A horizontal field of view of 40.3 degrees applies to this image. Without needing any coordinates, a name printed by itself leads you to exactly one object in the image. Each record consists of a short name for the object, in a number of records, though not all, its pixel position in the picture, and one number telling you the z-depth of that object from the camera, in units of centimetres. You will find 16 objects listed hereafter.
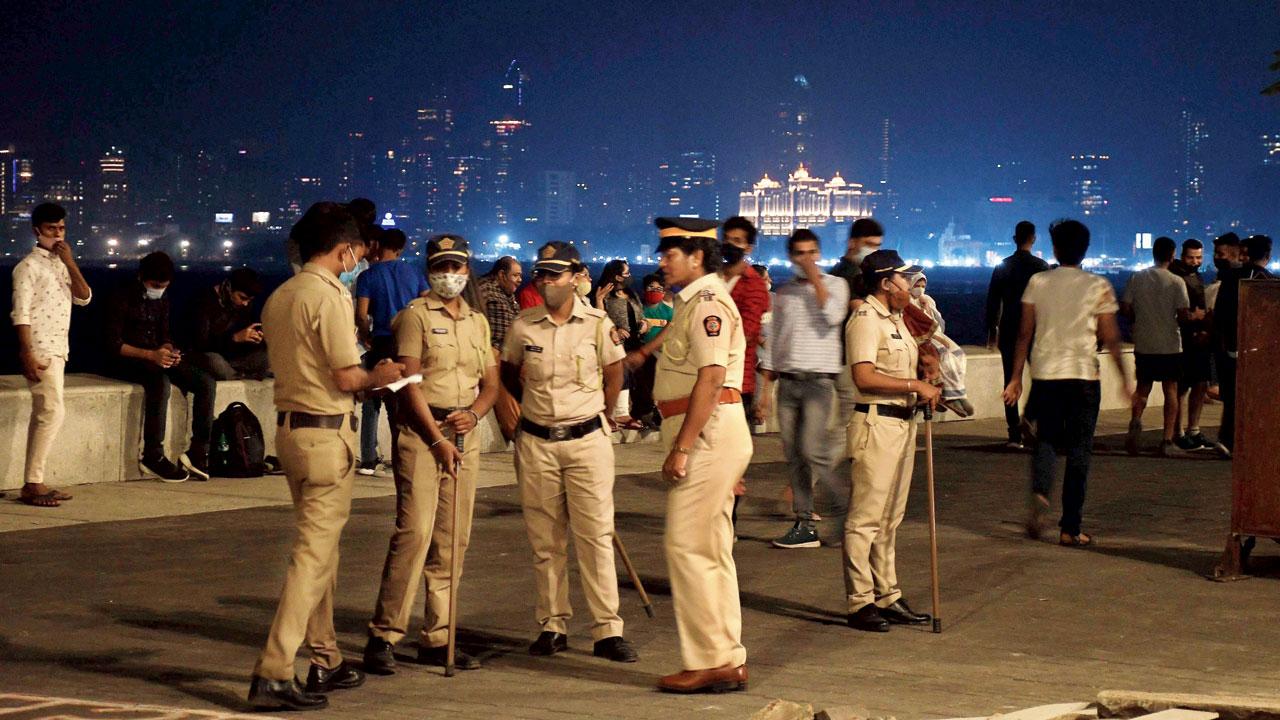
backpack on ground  1344
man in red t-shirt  1073
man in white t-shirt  1088
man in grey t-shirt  1605
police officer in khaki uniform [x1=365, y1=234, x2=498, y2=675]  753
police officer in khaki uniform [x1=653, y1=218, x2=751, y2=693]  715
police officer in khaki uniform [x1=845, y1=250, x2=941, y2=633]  856
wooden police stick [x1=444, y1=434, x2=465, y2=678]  737
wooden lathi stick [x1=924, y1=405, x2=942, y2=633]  830
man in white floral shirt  1190
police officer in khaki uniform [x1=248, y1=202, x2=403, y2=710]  670
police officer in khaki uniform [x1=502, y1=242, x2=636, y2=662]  775
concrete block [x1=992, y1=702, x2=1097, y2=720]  636
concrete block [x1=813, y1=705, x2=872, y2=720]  631
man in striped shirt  1069
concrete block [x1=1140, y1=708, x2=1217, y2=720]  633
